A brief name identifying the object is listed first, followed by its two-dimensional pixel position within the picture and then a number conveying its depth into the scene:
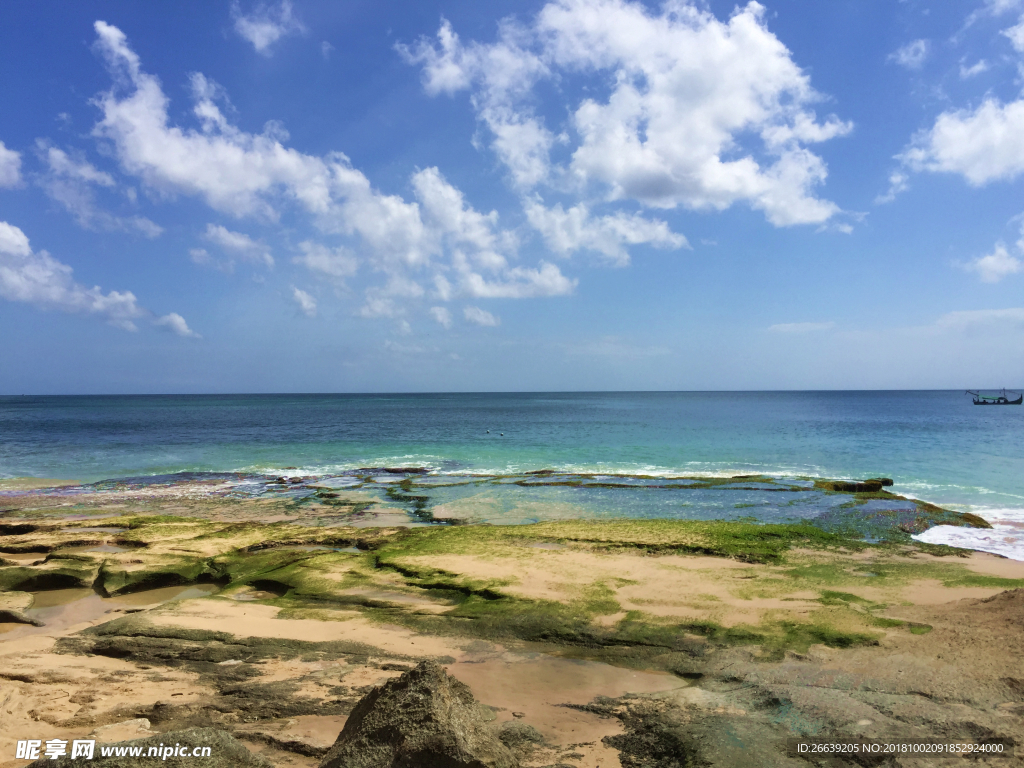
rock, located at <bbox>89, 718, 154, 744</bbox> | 5.26
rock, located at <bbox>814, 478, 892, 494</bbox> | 23.30
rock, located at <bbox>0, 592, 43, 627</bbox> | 10.06
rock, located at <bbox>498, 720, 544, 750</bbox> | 5.73
